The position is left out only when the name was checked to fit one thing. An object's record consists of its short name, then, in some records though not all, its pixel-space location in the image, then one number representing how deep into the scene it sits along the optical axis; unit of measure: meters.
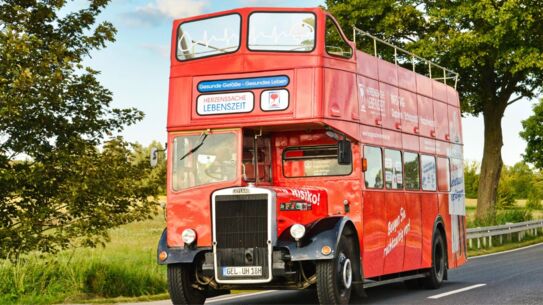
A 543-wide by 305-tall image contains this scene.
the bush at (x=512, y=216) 37.56
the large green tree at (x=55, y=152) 17.12
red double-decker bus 12.70
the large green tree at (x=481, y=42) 33.69
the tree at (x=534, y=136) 66.06
